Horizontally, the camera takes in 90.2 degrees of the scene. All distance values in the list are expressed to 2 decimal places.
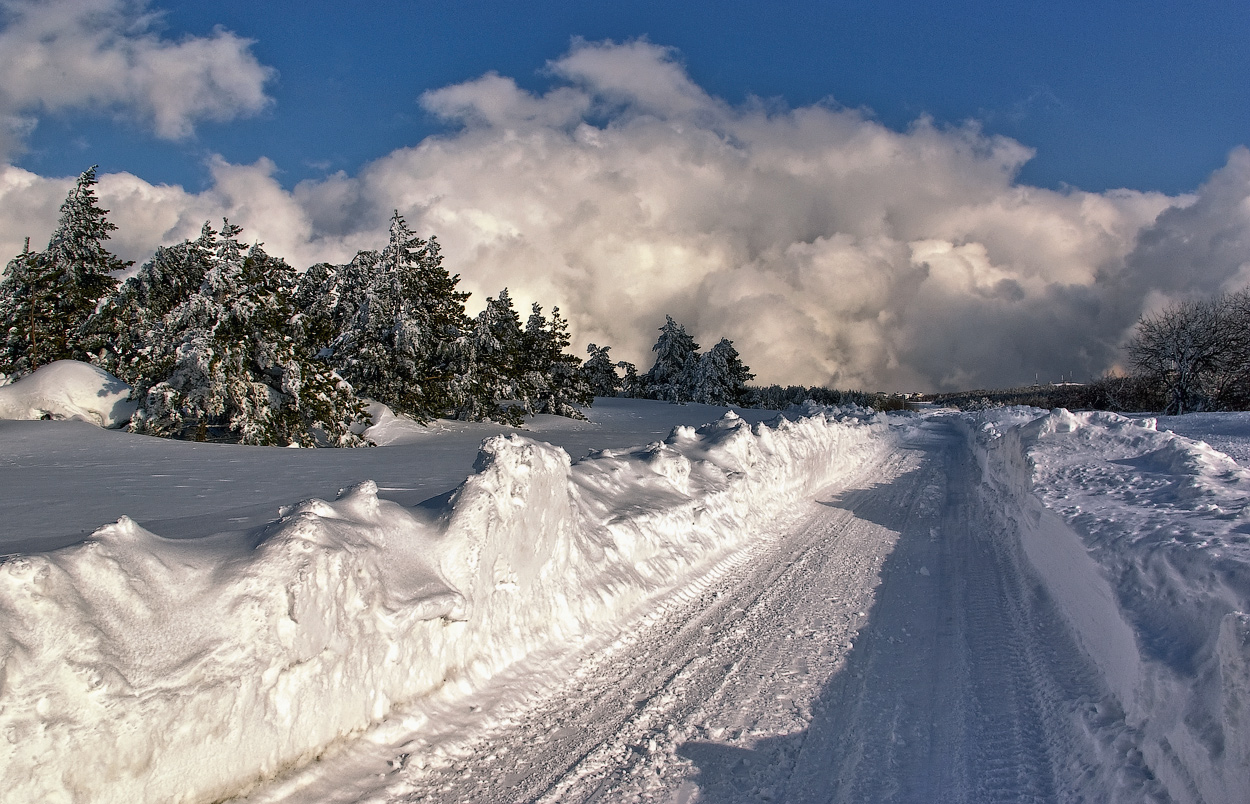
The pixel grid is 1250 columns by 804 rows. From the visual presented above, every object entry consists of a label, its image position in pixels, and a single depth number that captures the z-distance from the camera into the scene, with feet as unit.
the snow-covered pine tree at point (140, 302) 76.02
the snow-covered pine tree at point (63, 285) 82.79
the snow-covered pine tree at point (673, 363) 187.73
